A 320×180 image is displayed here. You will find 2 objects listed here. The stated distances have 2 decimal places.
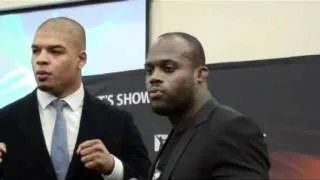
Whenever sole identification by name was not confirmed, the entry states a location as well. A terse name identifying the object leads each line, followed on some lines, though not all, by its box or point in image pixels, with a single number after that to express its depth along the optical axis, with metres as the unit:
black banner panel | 4.63
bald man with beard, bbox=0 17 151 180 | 3.83
